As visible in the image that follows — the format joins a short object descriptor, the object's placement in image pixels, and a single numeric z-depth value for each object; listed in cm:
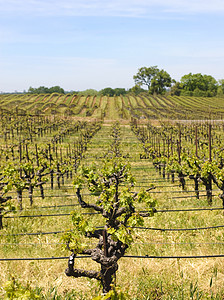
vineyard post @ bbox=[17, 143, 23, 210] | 1187
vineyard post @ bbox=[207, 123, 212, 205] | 1204
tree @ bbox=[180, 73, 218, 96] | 13212
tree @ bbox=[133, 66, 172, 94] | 11900
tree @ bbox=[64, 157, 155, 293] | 507
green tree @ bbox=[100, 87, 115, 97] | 17162
